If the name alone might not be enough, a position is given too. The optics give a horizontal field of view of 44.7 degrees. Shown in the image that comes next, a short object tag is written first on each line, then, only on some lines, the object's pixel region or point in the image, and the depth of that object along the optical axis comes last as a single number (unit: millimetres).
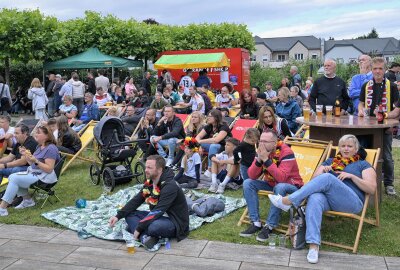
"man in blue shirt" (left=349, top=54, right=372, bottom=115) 8000
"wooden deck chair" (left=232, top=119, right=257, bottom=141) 9234
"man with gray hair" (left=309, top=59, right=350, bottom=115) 7182
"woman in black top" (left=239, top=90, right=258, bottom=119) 9859
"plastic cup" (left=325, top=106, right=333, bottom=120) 6867
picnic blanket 5430
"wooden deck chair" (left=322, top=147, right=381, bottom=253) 4870
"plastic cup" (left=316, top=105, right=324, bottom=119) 6898
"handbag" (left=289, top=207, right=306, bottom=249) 4875
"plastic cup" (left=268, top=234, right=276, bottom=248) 5016
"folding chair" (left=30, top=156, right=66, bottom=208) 6530
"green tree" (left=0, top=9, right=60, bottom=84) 16812
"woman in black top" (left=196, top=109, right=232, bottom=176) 7914
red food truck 19125
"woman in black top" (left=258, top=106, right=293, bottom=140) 7086
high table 5828
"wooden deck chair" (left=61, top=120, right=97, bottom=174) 8750
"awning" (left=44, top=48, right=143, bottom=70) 17297
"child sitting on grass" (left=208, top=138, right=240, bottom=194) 7312
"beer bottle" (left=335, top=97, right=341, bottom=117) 6920
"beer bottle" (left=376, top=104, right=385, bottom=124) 6152
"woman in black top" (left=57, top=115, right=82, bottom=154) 8812
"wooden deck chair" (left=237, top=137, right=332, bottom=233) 6020
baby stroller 7634
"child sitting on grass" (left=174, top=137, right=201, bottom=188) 7742
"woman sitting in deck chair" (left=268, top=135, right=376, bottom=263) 4758
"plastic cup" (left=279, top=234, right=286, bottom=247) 5008
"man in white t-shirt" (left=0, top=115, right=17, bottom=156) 7728
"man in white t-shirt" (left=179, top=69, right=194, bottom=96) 16023
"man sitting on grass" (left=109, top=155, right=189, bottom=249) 5039
